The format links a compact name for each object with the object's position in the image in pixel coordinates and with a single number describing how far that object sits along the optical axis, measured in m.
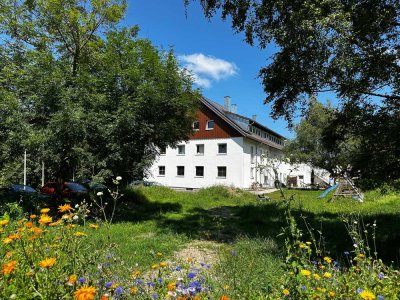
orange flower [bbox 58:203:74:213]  2.84
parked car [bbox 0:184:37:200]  11.49
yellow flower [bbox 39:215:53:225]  2.51
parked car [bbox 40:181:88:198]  15.16
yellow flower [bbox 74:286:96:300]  1.58
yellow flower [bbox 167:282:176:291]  2.15
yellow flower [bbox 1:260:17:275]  1.84
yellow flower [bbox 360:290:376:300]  1.83
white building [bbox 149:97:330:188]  35.69
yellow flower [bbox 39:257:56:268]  1.74
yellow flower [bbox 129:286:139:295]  2.25
